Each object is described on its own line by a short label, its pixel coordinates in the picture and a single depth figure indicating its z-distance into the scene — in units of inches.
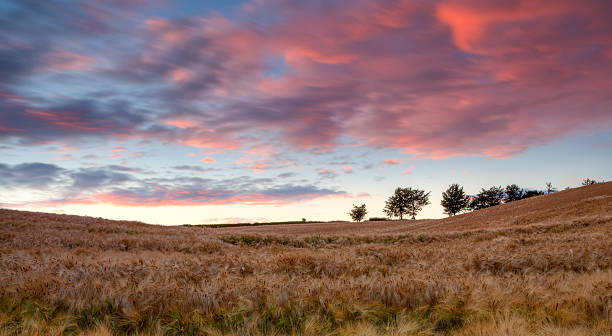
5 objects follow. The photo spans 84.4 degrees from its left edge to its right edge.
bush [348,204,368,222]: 4936.0
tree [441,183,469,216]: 4318.4
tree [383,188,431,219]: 4571.9
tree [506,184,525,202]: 4889.3
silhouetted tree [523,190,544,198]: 4997.5
